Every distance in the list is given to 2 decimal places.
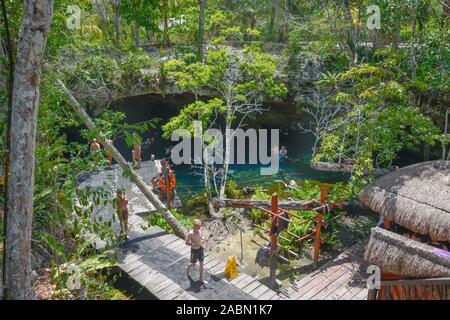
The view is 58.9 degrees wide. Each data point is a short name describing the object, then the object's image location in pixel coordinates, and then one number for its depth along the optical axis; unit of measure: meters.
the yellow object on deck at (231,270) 10.54
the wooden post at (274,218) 11.98
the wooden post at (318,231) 12.52
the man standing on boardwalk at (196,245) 9.77
